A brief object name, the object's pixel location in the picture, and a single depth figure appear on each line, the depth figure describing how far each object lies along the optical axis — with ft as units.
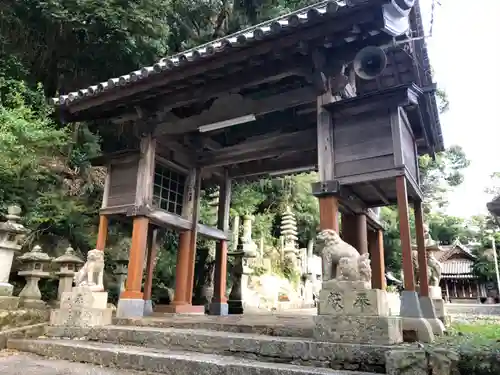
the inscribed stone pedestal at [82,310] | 20.81
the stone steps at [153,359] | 12.79
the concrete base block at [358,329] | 13.74
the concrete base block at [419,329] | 15.60
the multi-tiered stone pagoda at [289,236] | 57.82
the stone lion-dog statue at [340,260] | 15.11
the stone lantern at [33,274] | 24.07
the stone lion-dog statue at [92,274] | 21.72
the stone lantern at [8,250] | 21.58
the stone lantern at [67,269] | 26.66
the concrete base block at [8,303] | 21.17
